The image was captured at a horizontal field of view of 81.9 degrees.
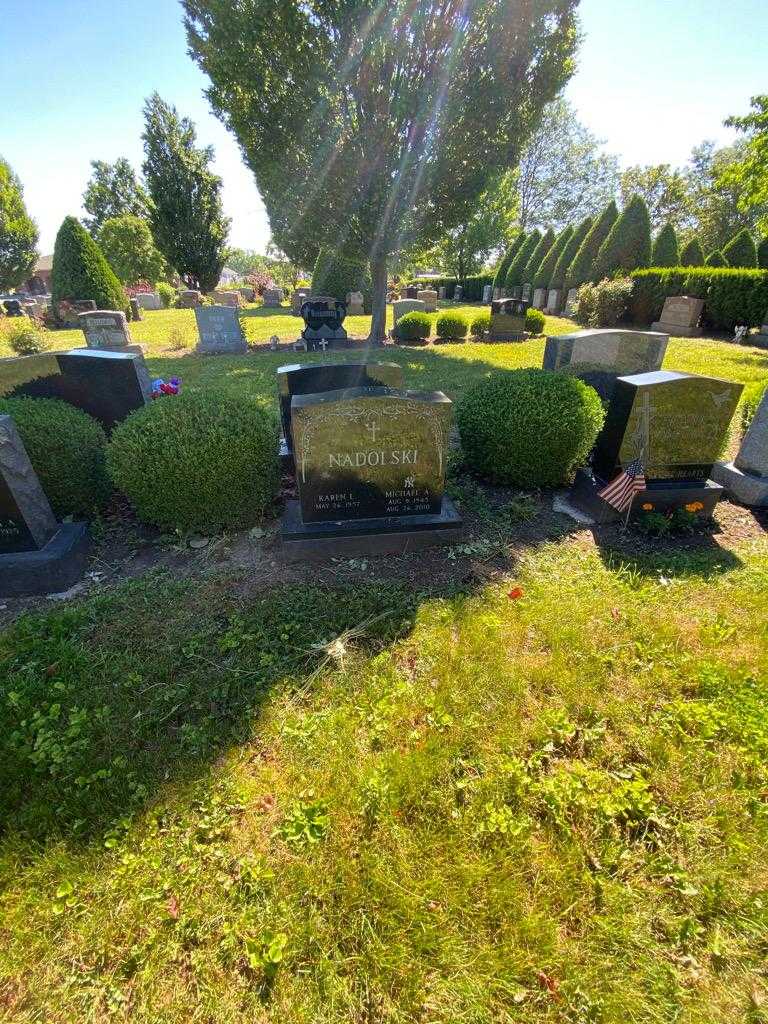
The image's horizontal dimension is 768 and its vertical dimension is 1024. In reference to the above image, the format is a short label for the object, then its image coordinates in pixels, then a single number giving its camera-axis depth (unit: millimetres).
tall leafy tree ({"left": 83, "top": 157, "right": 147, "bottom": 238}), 50106
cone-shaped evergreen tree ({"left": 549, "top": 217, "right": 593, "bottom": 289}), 22419
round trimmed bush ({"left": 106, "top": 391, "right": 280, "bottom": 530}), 3930
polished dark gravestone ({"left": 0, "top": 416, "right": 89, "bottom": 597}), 3477
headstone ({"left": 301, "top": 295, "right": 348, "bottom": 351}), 14680
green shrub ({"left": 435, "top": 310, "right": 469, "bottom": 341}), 14773
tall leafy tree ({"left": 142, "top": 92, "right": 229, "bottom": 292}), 27344
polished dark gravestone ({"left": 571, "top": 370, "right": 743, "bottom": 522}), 4133
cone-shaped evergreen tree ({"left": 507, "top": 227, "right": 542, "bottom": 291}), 27891
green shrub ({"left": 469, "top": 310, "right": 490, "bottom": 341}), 15204
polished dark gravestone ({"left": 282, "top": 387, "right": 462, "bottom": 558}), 3660
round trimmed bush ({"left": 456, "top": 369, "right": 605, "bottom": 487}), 4552
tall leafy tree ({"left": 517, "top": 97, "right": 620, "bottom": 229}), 44125
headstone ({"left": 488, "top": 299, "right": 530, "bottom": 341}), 14586
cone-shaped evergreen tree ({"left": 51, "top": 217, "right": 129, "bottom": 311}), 18422
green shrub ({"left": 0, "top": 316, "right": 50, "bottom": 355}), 12664
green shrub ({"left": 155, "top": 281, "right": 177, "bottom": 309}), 33469
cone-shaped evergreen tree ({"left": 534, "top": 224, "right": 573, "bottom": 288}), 24281
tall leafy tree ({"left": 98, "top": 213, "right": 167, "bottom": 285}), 36125
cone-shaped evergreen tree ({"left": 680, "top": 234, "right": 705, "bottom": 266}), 19436
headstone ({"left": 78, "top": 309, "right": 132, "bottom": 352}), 12820
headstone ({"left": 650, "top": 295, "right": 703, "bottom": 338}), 15562
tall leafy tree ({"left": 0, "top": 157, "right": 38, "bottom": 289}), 33281
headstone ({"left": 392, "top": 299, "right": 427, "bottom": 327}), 18572
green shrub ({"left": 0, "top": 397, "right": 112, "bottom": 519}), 4105
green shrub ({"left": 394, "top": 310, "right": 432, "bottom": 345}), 14656
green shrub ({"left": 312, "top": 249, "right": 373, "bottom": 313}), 19922
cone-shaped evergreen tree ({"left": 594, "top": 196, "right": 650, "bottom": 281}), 19156
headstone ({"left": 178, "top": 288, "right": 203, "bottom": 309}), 29303
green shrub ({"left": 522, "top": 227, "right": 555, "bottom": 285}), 26281
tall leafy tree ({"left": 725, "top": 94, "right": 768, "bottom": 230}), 13578
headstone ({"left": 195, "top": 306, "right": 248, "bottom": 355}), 13688
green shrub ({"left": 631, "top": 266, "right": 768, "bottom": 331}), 14438
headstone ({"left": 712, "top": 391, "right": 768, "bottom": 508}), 4645
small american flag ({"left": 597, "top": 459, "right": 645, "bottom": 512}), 3988
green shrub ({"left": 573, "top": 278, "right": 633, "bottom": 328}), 16828
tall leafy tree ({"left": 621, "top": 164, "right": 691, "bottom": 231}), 42188
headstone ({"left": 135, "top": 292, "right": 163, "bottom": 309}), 33344
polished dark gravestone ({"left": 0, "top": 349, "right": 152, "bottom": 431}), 5121
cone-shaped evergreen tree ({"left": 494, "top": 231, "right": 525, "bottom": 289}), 29516
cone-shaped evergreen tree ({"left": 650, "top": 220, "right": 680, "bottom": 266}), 19078
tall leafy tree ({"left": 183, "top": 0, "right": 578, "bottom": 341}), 10062
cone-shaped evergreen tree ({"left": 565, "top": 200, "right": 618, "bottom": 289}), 20781
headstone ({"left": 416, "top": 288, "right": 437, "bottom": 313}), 22881
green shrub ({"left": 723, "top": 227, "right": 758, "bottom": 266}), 17328
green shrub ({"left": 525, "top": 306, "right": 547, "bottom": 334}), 15438
